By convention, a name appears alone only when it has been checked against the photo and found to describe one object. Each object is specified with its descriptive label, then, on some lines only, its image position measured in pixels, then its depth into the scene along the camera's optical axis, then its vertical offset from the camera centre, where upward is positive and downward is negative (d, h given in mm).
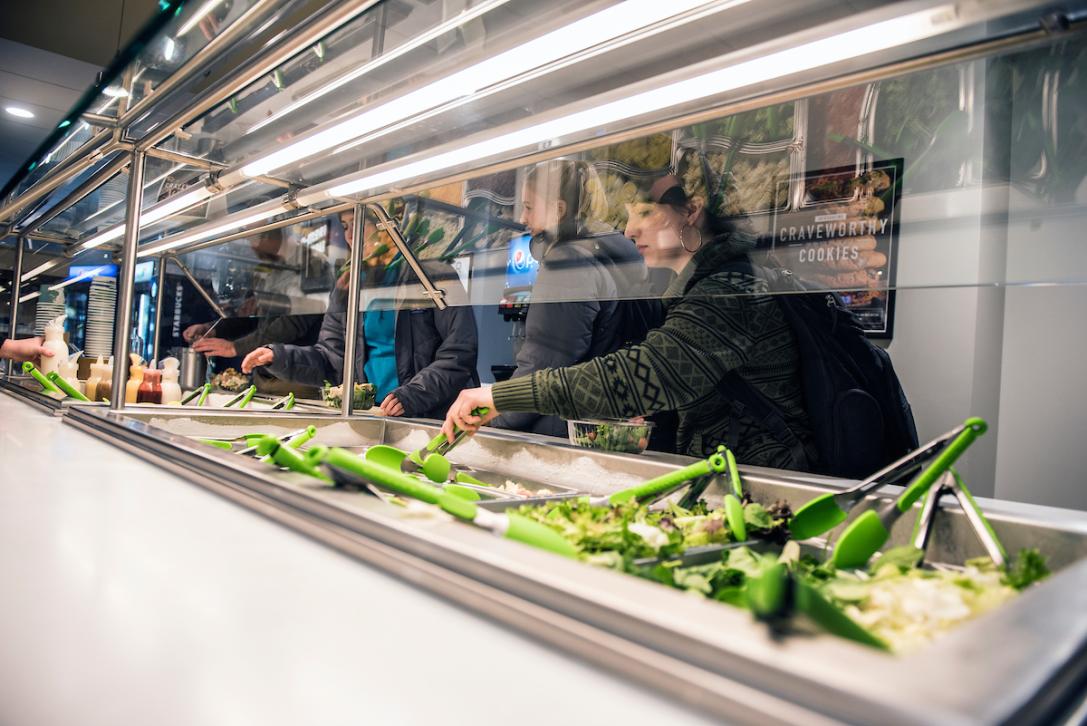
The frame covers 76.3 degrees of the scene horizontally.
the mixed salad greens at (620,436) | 1380 -126
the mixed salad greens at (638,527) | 759 -188
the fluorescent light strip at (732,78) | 745 +389
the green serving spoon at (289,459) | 884 -143
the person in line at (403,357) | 3033 +2
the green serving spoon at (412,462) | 1240 -185
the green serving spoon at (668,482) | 996 -155
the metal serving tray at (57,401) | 2020 -207
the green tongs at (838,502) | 895 -151
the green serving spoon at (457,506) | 667 -145
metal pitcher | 3428 -108
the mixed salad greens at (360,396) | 2277 -138
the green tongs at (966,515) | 786 -144
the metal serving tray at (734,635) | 317 -149
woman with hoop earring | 1324 +38
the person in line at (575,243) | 1406 +277
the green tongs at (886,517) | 740 -144
